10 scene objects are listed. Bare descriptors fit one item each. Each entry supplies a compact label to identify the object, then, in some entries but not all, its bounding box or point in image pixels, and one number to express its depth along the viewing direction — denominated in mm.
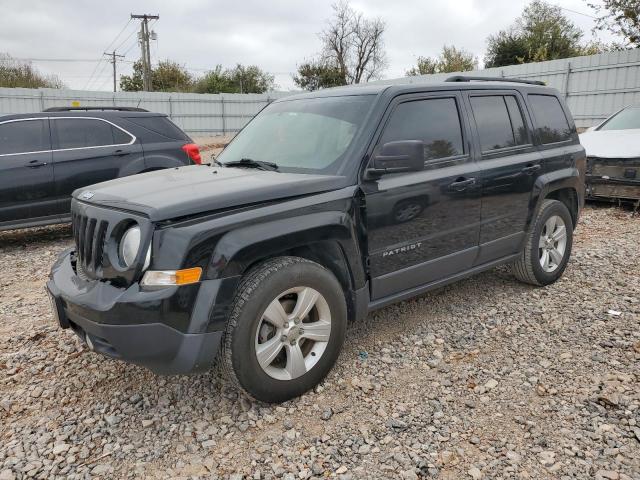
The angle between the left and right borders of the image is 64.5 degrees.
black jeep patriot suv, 2533
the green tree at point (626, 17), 17438
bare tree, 49156
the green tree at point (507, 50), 38312
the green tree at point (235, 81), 46906
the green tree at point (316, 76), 47469
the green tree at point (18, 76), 33594
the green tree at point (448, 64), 45188
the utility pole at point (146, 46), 38081
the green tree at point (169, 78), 51125
